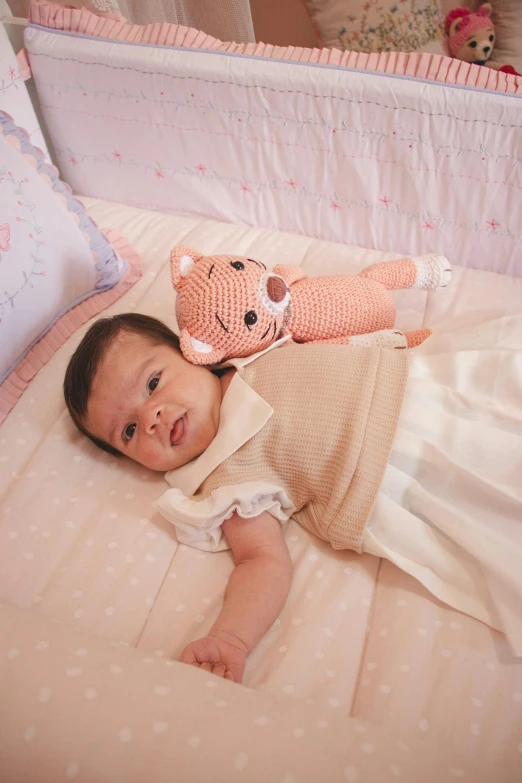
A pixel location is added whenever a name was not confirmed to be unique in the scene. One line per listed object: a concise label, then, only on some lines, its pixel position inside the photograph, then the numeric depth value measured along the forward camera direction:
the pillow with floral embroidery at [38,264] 1.07
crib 0.57
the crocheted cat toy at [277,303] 0.92
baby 0.79
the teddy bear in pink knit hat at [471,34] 1.77
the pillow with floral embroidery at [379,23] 1.81
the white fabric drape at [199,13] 1.45
